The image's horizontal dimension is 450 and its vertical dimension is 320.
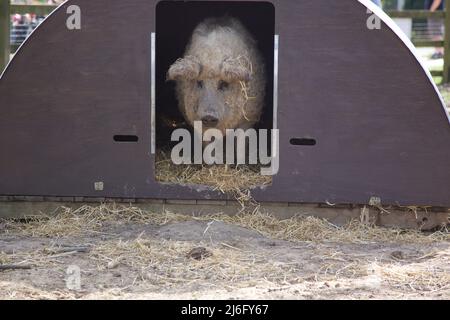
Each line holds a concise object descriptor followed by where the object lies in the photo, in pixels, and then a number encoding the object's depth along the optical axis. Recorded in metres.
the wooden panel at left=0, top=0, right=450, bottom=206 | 12.77
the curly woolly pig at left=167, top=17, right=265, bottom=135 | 13.61
